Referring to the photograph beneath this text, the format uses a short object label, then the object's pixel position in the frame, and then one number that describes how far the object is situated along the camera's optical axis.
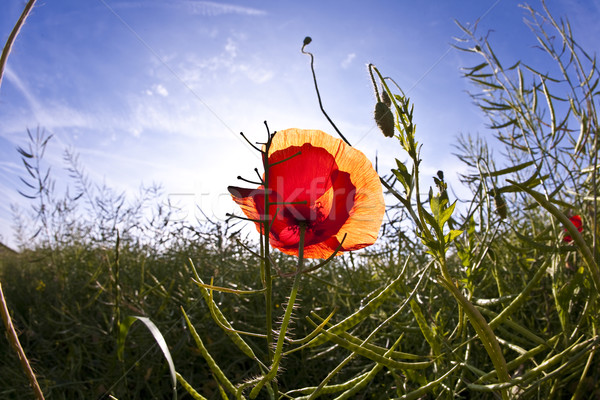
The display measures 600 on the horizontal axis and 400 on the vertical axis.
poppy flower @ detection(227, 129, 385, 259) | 0.42
